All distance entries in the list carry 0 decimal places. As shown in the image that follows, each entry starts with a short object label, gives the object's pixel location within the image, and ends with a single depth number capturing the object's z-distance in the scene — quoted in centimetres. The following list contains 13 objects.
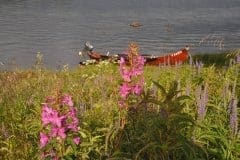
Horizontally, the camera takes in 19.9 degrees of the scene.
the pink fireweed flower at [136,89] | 598
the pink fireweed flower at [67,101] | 564
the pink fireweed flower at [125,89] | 596
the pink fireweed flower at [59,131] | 557
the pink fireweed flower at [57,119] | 545
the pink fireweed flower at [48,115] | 546
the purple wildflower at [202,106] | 661
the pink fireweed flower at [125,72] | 594
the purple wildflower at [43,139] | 573
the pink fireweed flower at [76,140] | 594
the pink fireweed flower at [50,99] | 555
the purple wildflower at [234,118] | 642
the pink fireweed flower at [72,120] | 568
